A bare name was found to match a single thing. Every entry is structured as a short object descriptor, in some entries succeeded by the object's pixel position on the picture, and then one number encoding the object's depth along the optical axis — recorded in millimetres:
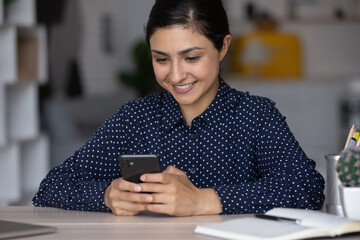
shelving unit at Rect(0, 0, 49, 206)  4181
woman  1752
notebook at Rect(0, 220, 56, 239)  1526
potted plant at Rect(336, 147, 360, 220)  1537
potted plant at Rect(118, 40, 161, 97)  8055
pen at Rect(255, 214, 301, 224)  1533
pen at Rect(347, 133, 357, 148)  1631
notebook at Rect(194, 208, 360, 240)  1458
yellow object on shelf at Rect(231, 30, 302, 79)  8445
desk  1532
